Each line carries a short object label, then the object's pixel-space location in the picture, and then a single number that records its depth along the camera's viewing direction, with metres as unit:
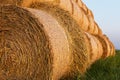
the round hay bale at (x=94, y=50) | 5.58
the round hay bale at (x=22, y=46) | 3.49
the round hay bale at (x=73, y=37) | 4.33
